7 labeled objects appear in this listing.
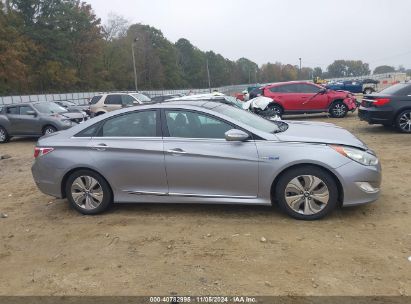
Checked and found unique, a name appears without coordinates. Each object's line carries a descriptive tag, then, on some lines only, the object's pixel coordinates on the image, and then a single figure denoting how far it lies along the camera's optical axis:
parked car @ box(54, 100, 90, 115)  29.52
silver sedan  4.78
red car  15.95
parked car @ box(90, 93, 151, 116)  18.53
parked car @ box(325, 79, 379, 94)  35.90
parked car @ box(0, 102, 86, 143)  14.02
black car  11.13
